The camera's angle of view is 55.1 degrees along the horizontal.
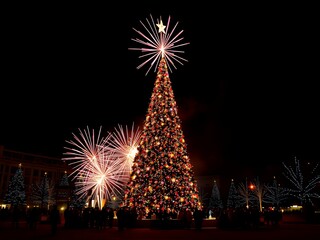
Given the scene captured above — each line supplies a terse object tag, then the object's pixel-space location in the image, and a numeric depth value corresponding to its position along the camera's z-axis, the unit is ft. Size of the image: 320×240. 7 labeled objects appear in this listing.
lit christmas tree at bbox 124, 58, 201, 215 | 66.08
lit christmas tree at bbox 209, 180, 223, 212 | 212.43
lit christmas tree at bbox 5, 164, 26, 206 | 175.37
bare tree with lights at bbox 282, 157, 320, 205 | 143.74
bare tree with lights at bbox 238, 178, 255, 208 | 223.32
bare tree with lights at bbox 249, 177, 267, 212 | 183.17
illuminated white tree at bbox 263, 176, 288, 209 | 182.29
